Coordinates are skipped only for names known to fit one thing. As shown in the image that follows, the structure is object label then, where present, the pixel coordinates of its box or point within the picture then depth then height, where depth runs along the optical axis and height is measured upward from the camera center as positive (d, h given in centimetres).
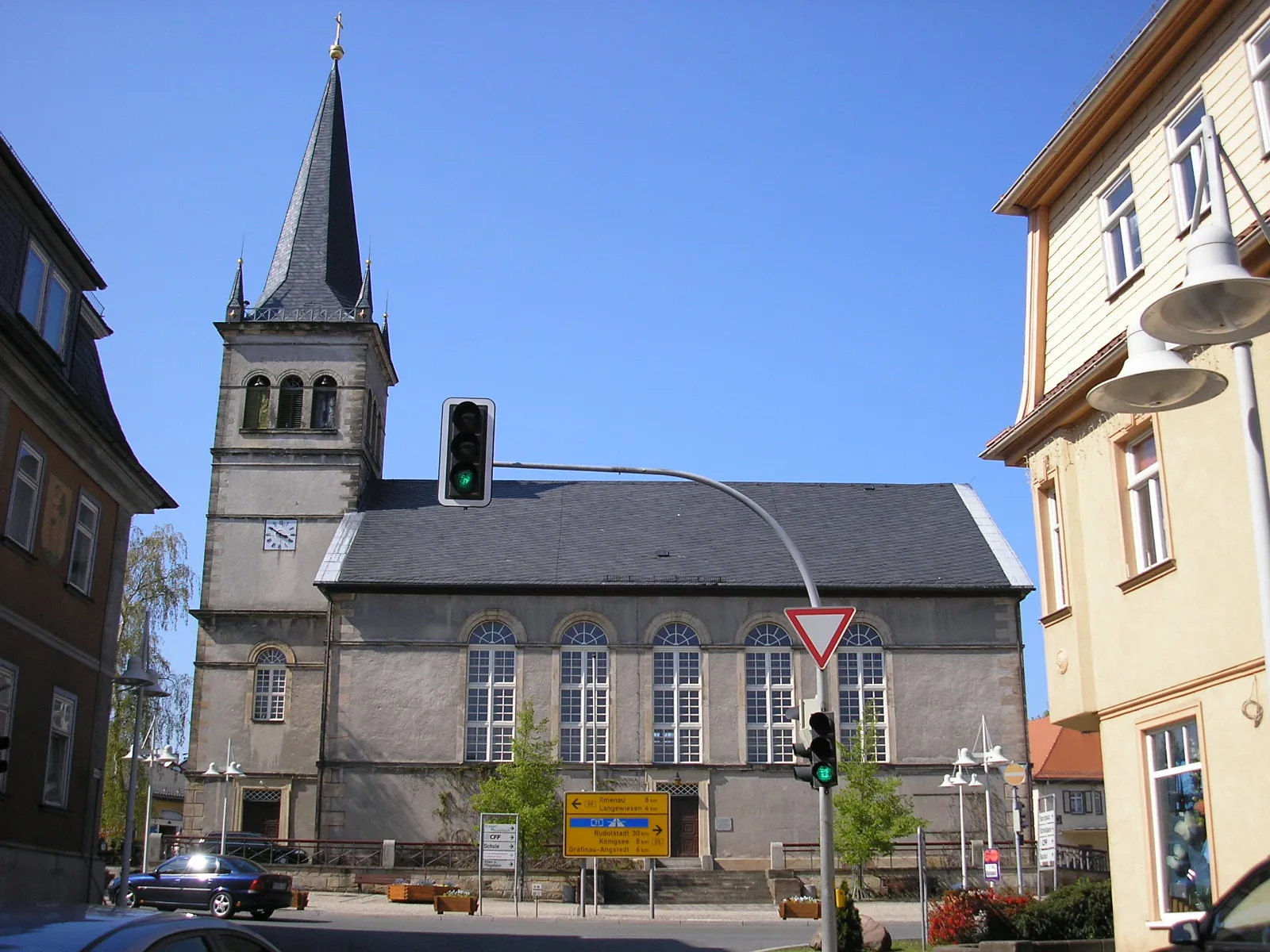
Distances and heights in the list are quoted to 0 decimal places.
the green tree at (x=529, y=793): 3684 +58
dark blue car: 2642 -146
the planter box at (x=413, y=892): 3189 -186
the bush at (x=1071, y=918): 1836 -137
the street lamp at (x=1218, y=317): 799 +300
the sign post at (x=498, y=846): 3023 -74
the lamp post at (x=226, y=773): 3822 +111
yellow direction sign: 2897 -22
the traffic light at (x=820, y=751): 1409 +66
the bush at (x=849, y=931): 1795 -153
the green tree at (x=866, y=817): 3500 -5
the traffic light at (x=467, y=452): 1438 +384
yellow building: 1307 +357
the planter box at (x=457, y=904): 2940 -197
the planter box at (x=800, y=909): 2948 -205
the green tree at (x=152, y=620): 4750 +676
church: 4012 +476
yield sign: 1445 +199
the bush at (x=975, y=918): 1856 -141
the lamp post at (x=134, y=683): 2036 +195
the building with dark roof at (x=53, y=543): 1906 +413
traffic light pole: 1338 +26
